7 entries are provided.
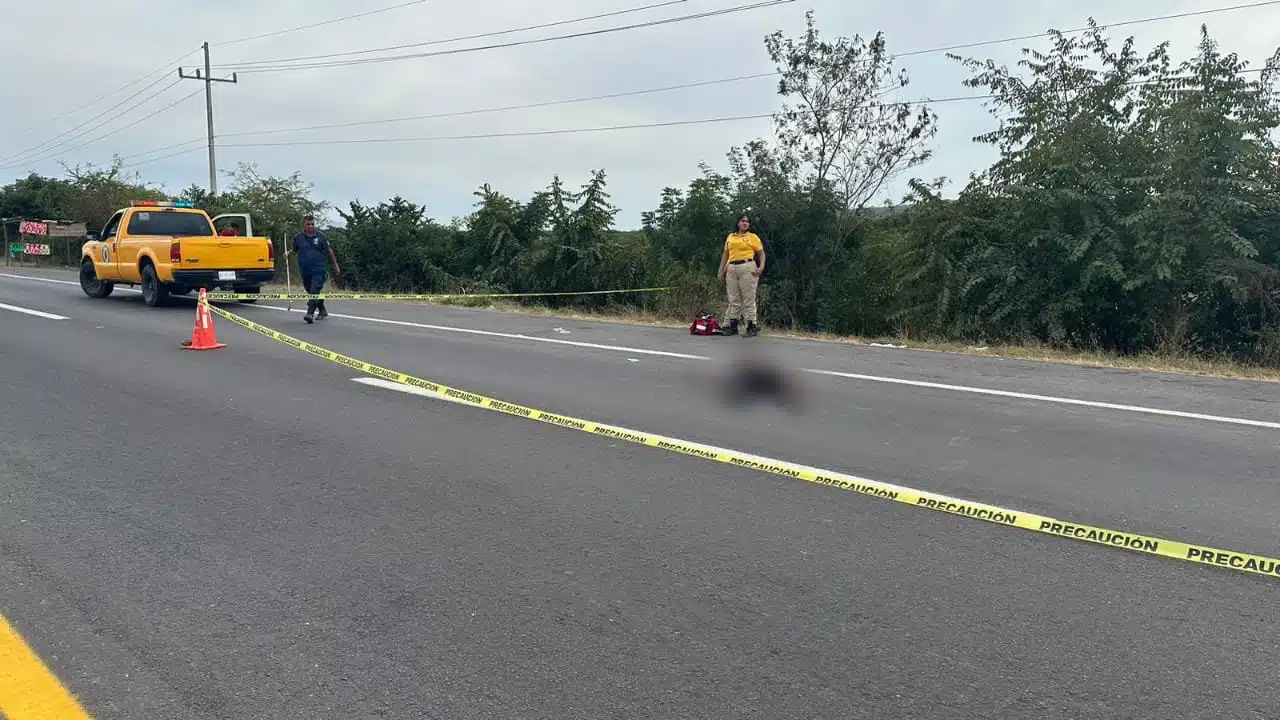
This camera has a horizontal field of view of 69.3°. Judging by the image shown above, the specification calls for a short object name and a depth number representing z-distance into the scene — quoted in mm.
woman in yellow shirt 13320
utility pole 39000
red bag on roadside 13594
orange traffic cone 11203
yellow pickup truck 16620
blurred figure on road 8102
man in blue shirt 15062
